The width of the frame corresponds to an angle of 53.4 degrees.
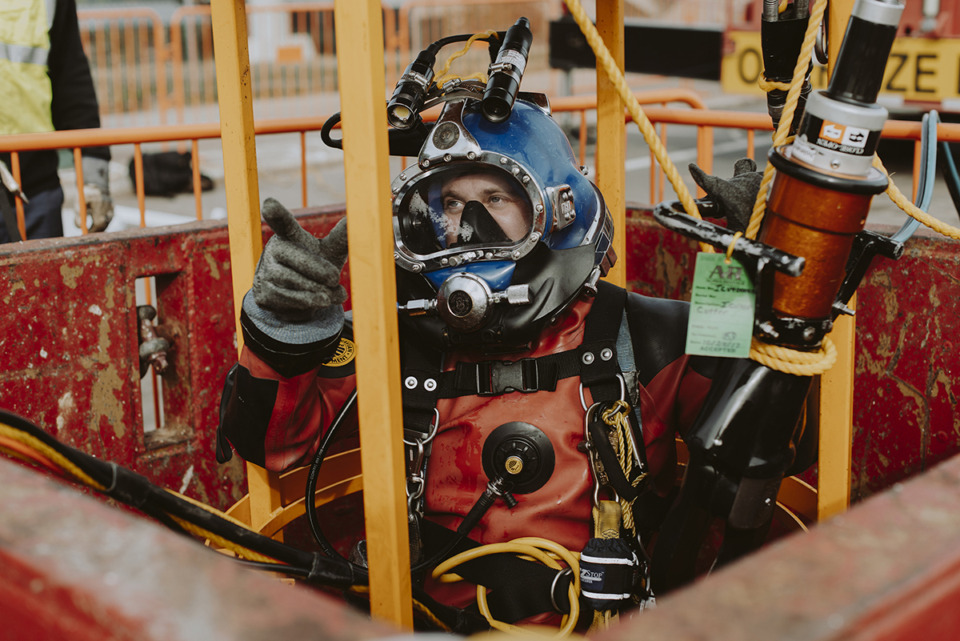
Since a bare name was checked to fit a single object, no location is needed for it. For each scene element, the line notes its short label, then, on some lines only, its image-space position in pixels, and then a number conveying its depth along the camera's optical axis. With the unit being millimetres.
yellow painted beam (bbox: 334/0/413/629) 1248
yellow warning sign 5844
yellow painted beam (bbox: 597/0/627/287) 2221
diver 1830
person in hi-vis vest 3400
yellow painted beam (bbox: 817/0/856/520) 1623
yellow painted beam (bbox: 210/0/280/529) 1807
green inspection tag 1464
